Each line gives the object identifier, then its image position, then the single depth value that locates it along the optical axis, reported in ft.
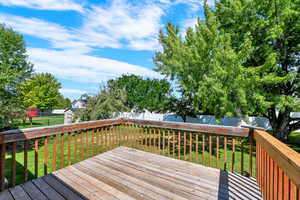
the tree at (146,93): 37.93
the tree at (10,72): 18.75
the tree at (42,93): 68.08
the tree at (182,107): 32.07
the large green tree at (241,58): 12.35
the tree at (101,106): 25.81
